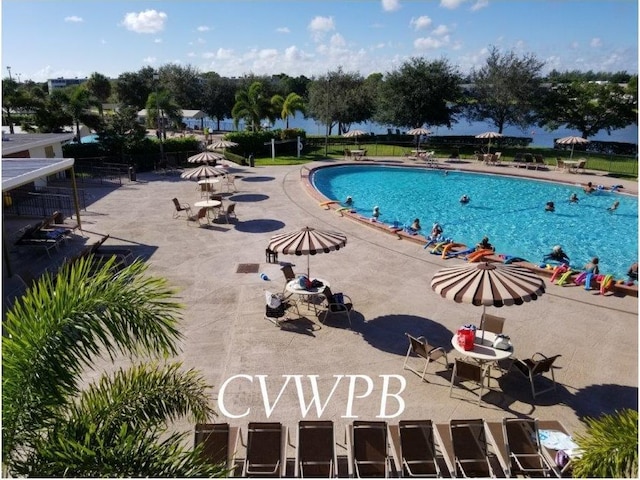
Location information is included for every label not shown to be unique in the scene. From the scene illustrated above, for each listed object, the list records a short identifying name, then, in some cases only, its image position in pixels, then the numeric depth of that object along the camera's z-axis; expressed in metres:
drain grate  15.22
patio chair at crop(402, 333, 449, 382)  9.53
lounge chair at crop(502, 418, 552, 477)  6.98
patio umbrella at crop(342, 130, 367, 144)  40.94
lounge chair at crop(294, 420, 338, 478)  6.91
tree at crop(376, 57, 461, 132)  45.19
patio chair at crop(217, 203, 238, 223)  20.79
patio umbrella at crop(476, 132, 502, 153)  37.94
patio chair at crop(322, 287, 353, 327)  11.77
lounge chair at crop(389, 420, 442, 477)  6.90
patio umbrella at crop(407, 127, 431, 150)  39.10
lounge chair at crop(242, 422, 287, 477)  6.86
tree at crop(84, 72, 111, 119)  92.88
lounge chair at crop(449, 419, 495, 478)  6.96
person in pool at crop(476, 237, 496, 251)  17.23
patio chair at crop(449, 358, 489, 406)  8.83
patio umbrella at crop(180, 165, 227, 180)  21.95
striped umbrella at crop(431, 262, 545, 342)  8.87
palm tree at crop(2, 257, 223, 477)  4.24
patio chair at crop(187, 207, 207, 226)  20.03
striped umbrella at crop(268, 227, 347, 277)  11.74
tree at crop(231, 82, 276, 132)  44.94
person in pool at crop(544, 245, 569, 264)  17.66
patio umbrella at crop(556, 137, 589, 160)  34.19
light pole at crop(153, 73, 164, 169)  33.47
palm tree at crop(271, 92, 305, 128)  48.90
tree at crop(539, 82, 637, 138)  43.09
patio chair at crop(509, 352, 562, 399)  9.01
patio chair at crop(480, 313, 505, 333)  10.23
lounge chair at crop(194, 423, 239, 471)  6.97
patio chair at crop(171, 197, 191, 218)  20.67
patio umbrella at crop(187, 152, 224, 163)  24.91
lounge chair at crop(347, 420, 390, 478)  6.90
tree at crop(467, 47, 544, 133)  43.62
